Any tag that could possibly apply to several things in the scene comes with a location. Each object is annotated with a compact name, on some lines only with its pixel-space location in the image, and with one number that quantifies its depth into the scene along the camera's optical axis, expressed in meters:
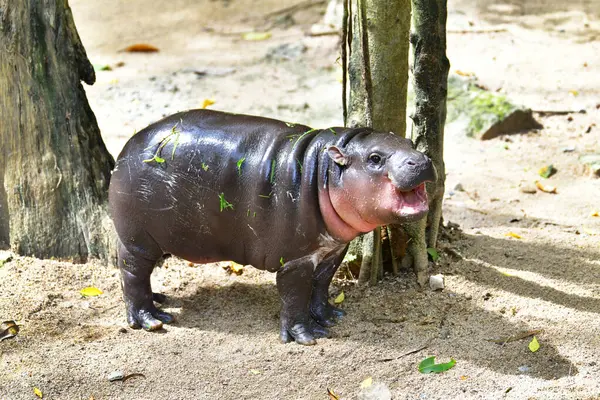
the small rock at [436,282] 10.32
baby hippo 8.51
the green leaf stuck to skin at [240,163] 8.99
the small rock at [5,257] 11.01
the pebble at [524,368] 8.81
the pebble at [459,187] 14.27
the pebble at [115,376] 8.75
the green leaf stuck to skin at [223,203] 9.04
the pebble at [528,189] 13.98
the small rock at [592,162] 14.32
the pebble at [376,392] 8.34
